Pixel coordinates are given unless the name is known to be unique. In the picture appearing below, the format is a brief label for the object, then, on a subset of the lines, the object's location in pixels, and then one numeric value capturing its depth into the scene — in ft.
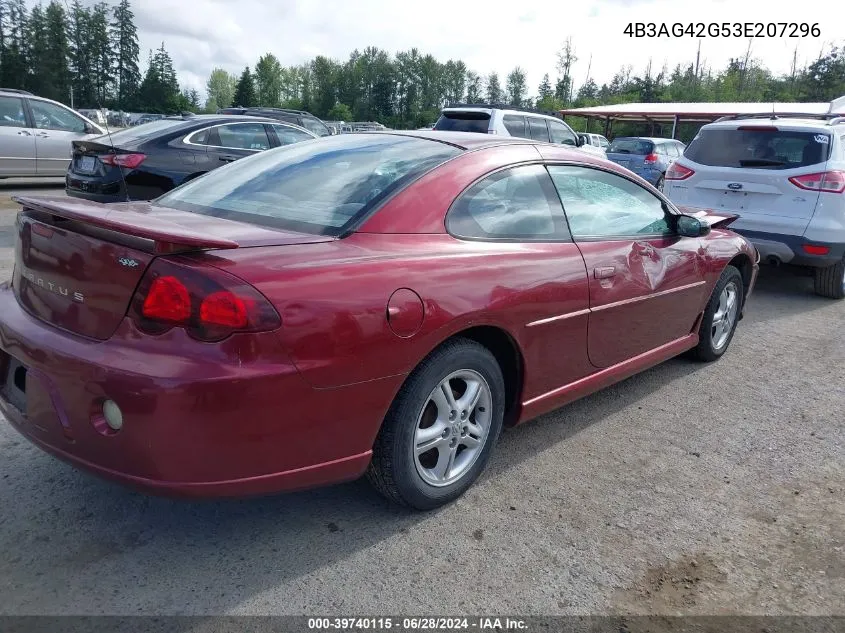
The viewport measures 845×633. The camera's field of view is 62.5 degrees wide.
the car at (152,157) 24.11
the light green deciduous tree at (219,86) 424.05
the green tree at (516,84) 341.00
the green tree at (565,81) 277.03
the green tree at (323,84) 355.77
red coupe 6.91
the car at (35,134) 36.40
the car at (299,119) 52.31
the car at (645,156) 54.24
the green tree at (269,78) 384.88
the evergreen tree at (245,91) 316.19
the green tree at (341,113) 319.25
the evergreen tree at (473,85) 356.22
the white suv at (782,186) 21.02
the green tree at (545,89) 306.04
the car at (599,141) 90.95
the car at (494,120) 38.24
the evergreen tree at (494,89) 337.11
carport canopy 94.38
